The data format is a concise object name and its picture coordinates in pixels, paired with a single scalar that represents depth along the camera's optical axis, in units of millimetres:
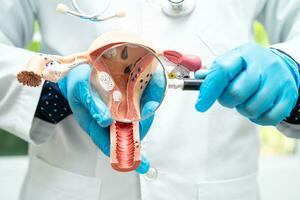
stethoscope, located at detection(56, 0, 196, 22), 595
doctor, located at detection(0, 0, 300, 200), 604
